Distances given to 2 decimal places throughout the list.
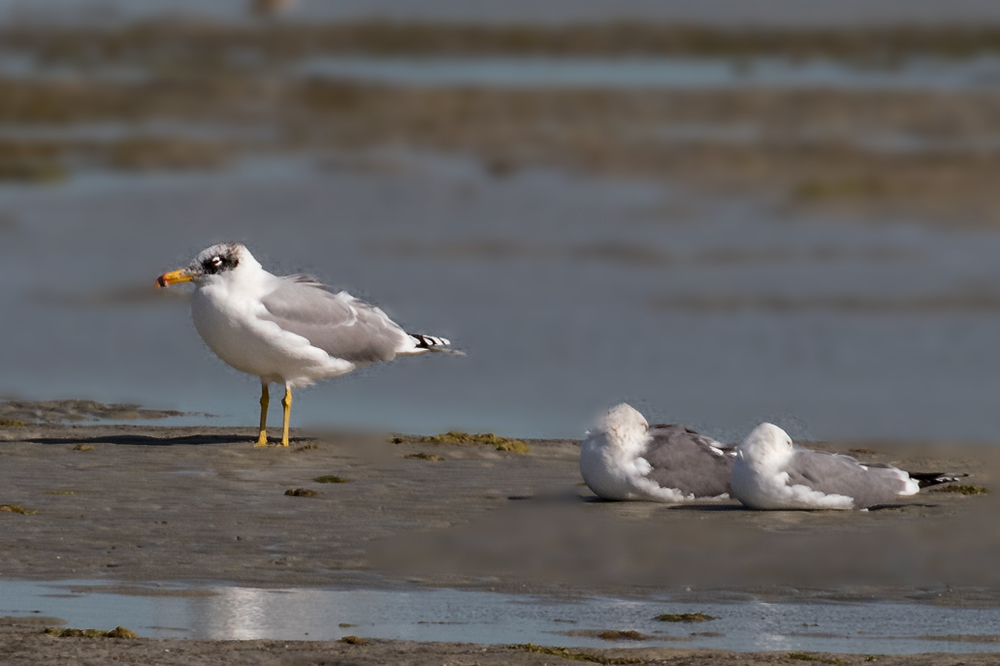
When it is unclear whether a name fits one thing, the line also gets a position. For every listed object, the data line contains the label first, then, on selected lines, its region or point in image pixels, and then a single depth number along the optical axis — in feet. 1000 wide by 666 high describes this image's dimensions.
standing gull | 80.48
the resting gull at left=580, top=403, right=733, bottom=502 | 67.05
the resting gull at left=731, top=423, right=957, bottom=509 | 65.36
